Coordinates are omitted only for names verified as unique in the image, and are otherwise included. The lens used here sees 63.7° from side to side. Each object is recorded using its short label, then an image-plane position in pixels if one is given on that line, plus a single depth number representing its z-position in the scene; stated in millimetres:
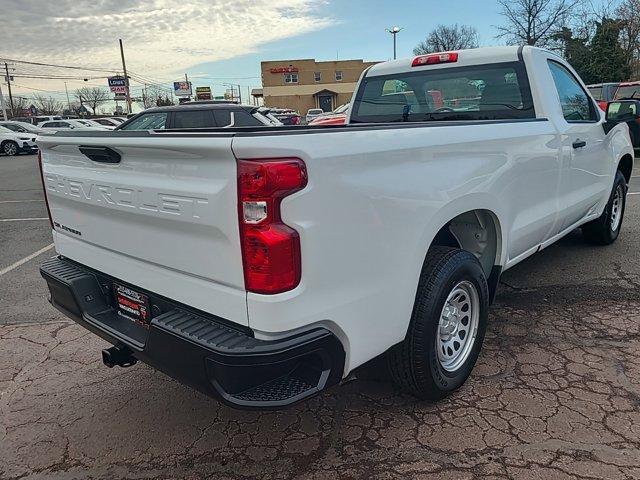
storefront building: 68562
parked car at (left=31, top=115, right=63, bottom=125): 40906
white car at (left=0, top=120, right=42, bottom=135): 26245
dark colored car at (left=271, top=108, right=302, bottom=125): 23756
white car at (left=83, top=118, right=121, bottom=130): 33044
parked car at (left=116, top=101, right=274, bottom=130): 10758
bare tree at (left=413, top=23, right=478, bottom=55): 57688
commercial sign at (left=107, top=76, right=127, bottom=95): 52156
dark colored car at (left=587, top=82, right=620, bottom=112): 14755
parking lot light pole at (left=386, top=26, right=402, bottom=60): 35100
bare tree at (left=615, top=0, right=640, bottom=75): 32531
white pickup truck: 1926
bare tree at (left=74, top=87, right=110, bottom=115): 93000
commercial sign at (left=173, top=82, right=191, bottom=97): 74875
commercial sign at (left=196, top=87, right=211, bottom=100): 70644
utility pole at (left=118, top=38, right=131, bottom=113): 50644
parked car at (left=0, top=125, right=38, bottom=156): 24750
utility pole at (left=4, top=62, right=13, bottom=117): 62906
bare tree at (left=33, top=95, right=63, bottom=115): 87594
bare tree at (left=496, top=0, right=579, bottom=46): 40594
